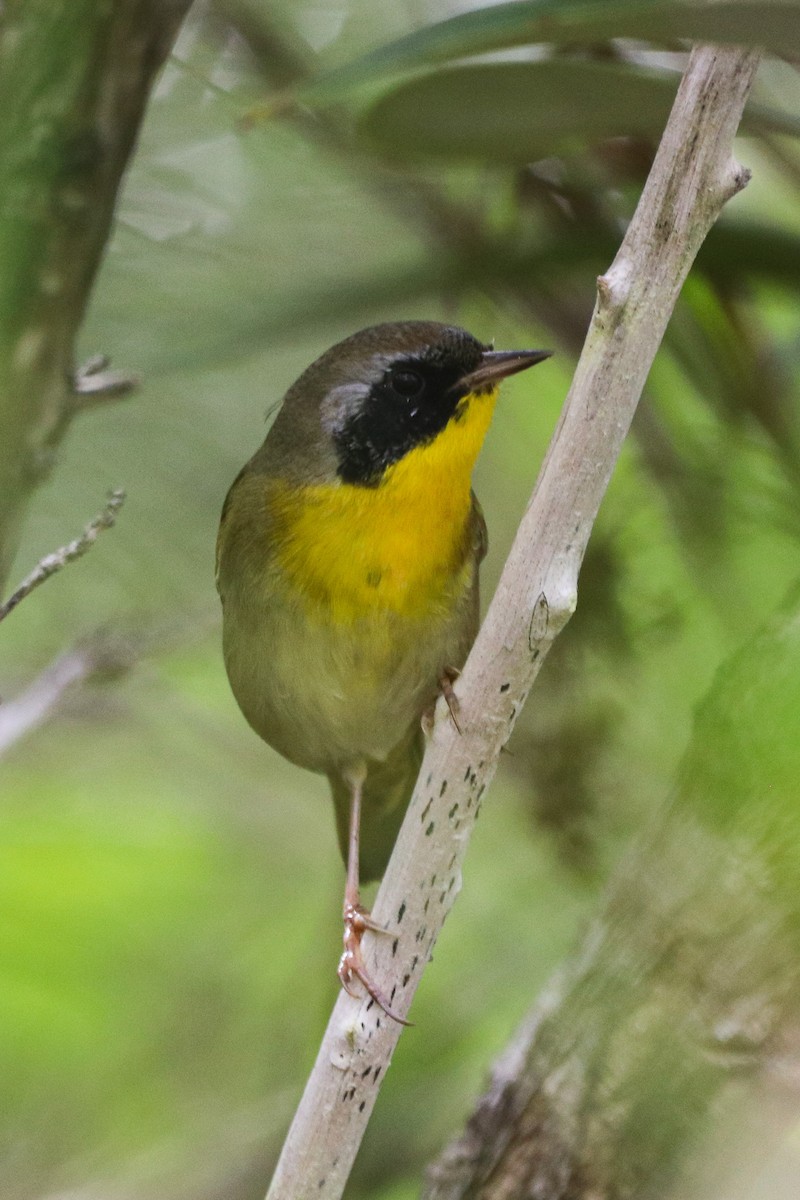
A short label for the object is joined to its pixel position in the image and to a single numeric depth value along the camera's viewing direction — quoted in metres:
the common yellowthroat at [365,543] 2.59
